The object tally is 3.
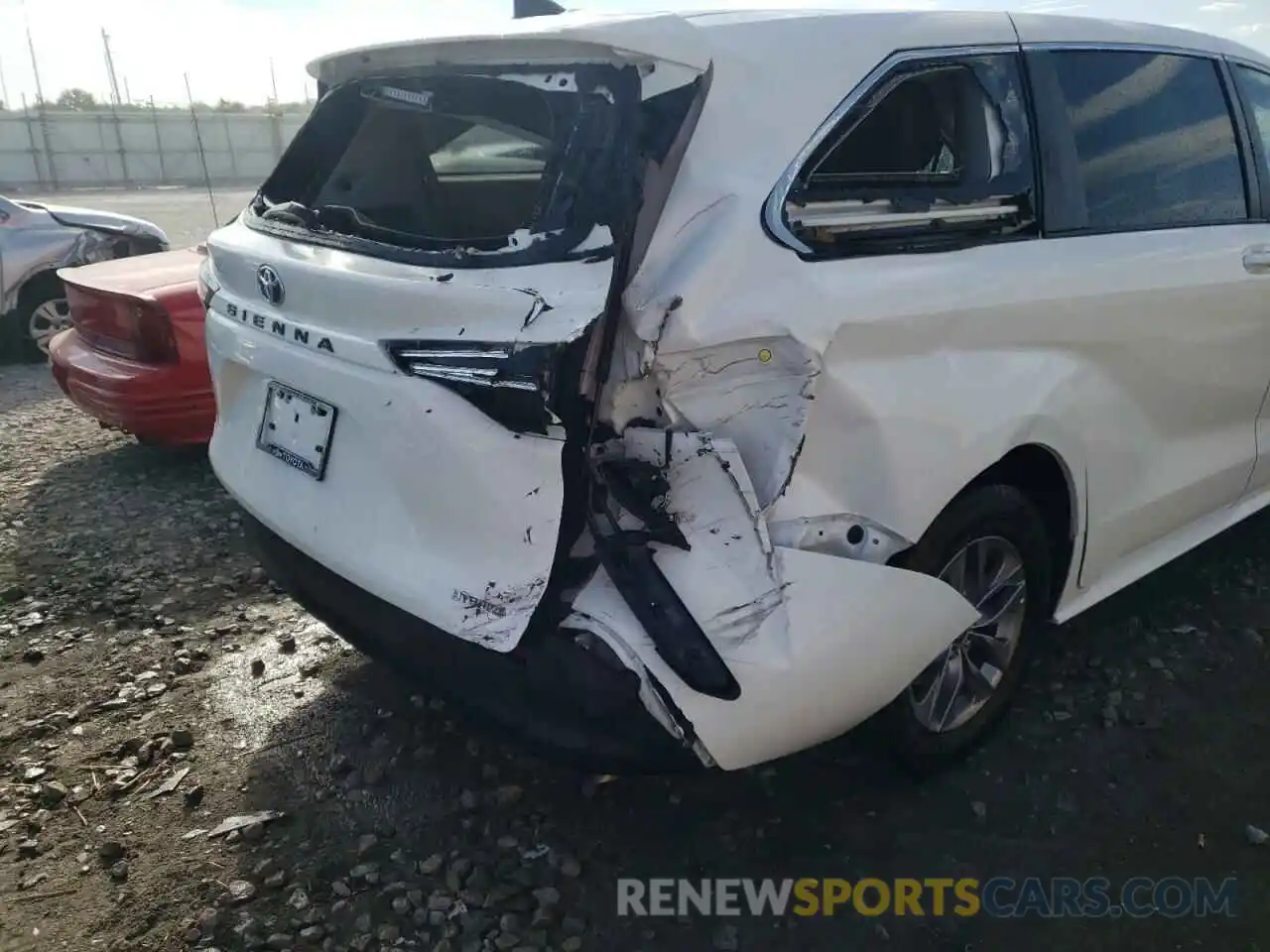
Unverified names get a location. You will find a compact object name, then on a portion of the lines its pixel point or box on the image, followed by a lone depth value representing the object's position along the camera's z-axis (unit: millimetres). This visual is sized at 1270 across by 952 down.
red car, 4254
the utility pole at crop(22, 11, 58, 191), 26891
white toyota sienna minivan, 1832
